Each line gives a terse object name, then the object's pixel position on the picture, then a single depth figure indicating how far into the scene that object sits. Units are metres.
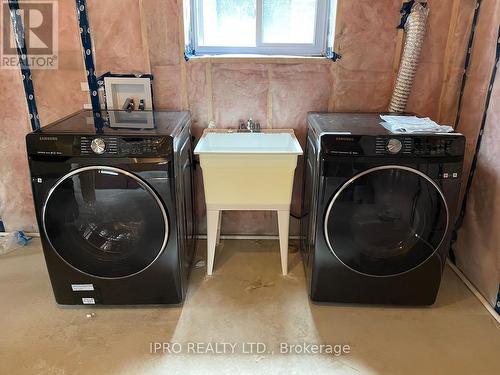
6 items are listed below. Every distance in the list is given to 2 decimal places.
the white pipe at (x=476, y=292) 1.94
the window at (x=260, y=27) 2.38
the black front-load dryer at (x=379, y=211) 1.72
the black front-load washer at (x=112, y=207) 1.69
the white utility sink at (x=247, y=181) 1.95
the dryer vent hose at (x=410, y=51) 2.09
